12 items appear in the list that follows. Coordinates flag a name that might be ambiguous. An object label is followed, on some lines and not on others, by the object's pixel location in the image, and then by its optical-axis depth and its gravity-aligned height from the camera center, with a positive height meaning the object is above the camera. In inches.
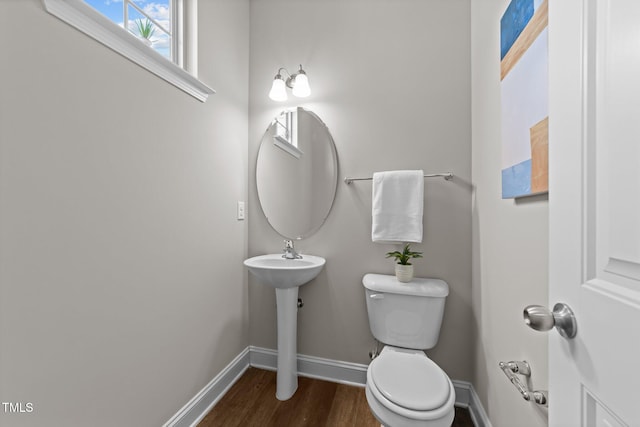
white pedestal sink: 58.2 -21.5
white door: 14.0 +0.2
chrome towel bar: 59.6 +8.1
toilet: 37.9 -26.5
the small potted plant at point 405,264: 57.8 -11.3
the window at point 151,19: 45.0 +35.2
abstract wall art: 30.7 +14.7
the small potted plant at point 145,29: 49.6 +34.0
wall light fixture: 66.2 +31.3
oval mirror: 68.8 +10.1
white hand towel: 58.4 +1.3
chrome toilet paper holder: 29.0 -19.7
